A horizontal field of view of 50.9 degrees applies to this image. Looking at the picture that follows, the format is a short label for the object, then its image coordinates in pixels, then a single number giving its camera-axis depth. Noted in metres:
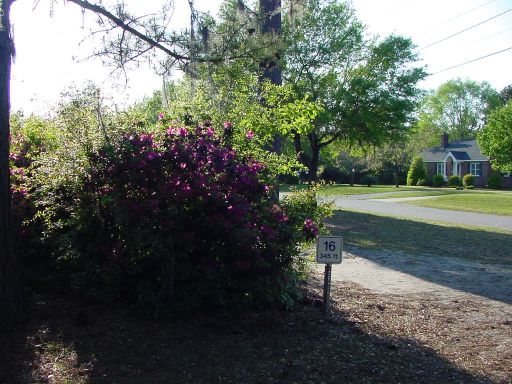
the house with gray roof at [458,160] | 55.41
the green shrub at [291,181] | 46.06
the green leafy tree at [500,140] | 36.88
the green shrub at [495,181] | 49.97
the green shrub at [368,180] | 54.44
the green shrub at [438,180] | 53.96
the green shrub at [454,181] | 52.84
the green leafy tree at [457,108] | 85.12
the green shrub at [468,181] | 51.65
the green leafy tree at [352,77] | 20.72
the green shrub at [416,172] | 55.22
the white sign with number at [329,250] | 5.60
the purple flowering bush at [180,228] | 4.84
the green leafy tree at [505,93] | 72.88
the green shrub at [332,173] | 53.41
